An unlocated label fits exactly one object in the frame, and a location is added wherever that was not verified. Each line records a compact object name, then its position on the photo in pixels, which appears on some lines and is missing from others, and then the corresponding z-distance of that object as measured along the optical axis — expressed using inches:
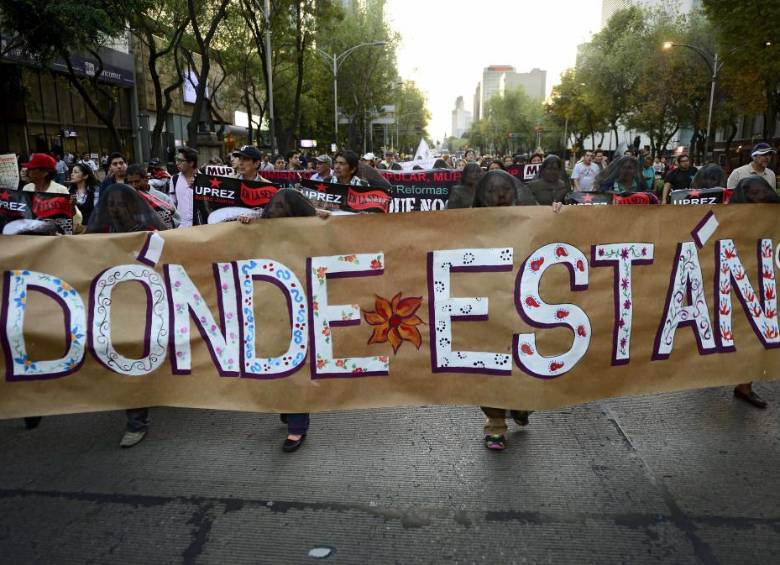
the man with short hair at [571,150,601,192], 478.6
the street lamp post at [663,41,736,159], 1172.2
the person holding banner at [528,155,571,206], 269.3
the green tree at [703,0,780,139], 676.1
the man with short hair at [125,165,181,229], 242.7
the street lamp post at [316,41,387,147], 1515.6
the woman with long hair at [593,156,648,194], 265.7
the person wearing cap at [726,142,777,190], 239.9
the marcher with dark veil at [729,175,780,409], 161.3
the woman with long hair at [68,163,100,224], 274.1
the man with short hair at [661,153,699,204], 386.9
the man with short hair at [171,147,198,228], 260.5
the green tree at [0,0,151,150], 552.7
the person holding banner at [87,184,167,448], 159.3
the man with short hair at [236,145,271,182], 237.5
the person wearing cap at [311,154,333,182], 343.9
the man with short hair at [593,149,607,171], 634.4
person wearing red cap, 214.8
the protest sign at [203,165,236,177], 328.8
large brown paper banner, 134.3
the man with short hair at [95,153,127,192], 268.1
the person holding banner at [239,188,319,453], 151.5
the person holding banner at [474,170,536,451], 150.5
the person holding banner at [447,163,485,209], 294.7
